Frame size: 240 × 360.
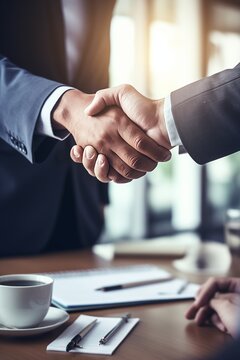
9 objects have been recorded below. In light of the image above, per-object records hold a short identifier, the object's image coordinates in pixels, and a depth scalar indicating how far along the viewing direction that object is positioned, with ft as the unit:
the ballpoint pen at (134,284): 3.48
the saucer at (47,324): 2.52
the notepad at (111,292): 3.17
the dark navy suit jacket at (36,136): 4.26
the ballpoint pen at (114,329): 2.54
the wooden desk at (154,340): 2.44
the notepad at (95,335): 2.46
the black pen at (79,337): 2.47
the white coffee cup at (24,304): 2.55
